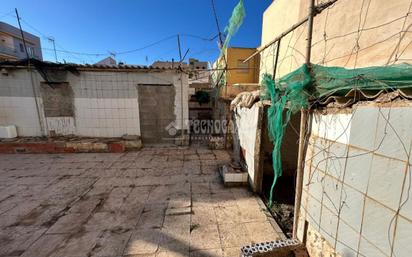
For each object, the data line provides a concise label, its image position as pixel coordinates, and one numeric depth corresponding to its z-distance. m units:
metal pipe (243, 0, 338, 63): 1.93
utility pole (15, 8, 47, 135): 6.08
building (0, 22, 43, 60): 14.40
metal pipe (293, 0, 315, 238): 2.10
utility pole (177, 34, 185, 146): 6.17
